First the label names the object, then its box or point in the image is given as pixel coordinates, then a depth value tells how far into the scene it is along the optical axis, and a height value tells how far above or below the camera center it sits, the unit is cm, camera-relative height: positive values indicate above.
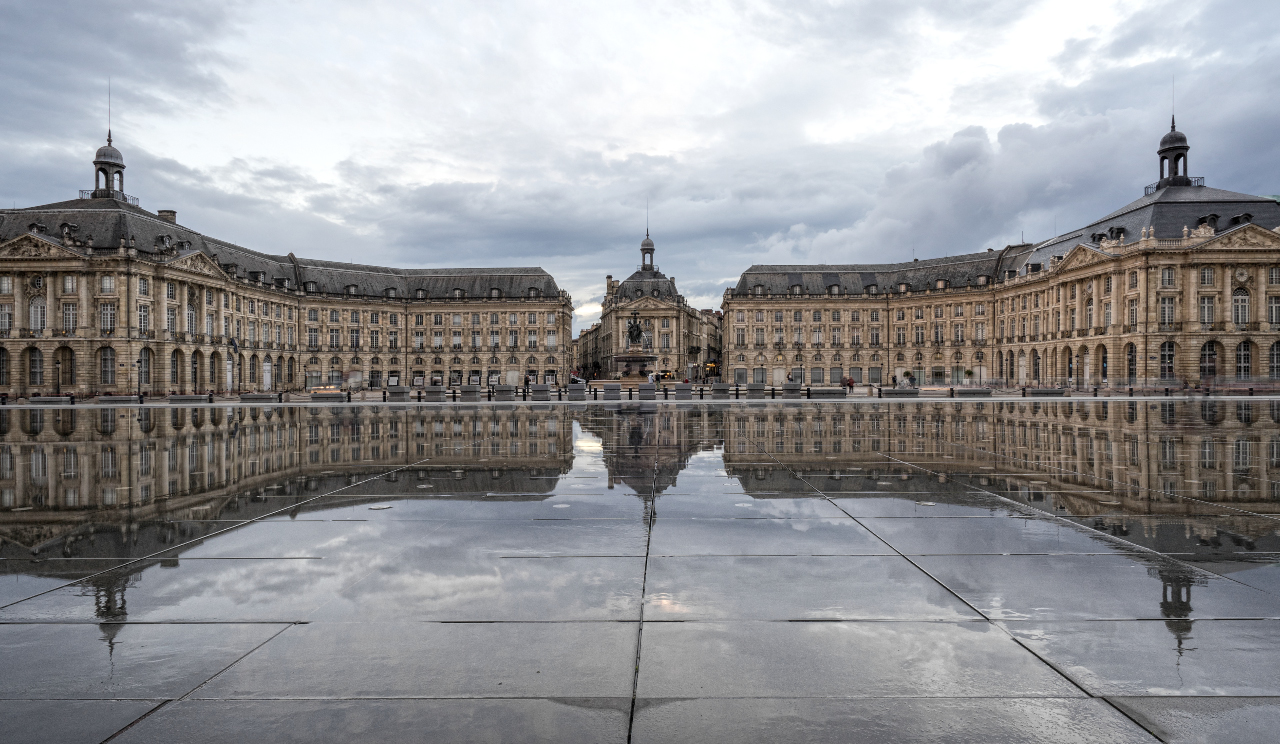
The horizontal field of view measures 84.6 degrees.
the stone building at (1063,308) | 6006 +737
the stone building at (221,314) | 6075 +749
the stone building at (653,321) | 10156 +858
